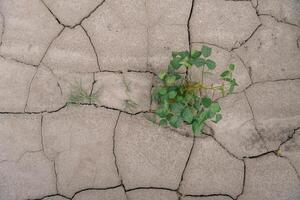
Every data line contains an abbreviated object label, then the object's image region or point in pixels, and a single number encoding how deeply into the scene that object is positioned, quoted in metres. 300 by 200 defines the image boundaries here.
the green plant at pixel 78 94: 2.61
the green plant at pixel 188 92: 2.42
